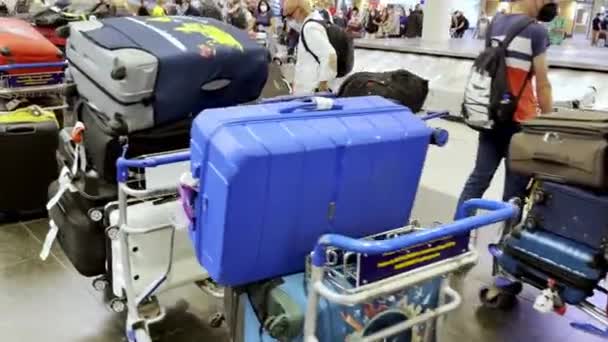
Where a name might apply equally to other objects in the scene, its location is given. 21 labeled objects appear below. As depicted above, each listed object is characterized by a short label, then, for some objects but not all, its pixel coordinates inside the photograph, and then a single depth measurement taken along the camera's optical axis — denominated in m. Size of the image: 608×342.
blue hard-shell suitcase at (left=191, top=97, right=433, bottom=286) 1.42
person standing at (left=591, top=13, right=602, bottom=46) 16.52
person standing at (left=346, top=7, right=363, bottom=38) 16.95
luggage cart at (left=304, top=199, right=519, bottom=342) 1.35
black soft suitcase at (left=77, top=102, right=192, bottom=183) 2.27
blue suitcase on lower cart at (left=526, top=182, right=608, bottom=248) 2.18
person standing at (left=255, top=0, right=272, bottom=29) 14.03
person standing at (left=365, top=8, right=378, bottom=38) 17.77
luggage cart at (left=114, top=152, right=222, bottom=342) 2.14
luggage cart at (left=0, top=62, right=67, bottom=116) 3.75
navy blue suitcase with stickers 2.12
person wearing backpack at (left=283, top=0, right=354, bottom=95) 3.62
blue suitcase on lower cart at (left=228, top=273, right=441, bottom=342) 1.47
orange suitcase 3.77
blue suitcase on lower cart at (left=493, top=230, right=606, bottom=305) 2.21
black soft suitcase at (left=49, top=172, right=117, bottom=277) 2.38
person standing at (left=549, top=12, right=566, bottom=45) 16.04
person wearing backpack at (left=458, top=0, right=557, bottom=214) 2.86
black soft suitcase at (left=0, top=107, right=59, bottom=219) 3.58
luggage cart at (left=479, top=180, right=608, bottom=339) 2.28
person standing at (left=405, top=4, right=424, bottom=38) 16.65
